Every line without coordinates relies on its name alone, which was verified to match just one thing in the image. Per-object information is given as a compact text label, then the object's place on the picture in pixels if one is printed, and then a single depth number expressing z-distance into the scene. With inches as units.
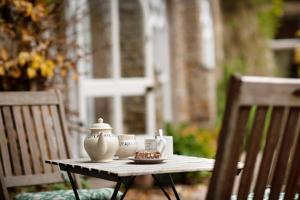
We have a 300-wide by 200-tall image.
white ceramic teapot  144.0
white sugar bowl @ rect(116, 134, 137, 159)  152.4
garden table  125.4
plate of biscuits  140.0
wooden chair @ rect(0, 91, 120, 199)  168.4
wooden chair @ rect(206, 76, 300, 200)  98.7
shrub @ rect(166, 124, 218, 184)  302.4
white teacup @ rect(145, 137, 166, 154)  144.7
